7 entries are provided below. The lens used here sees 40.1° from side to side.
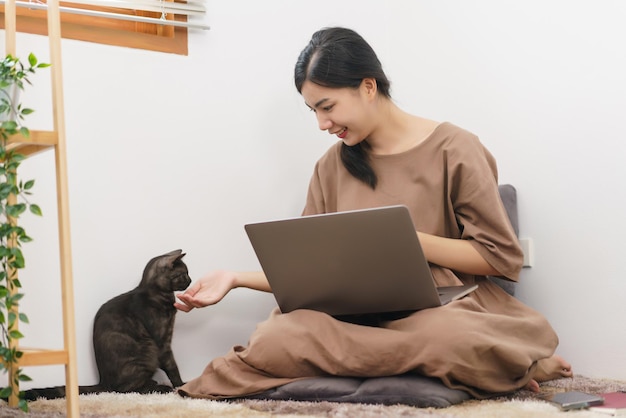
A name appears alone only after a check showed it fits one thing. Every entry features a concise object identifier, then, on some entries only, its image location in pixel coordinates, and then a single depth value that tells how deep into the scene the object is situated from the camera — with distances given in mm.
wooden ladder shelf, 1362
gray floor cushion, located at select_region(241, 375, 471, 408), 1640
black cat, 1948
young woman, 1712
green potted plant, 1360
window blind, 2035
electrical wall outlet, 2207
